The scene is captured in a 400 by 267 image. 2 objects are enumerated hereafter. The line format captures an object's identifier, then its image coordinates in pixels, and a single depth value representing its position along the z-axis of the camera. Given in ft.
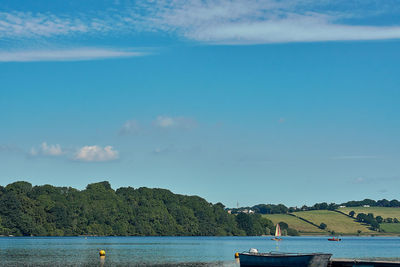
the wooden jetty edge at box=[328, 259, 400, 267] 226.99
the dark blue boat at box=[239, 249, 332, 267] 238.68
